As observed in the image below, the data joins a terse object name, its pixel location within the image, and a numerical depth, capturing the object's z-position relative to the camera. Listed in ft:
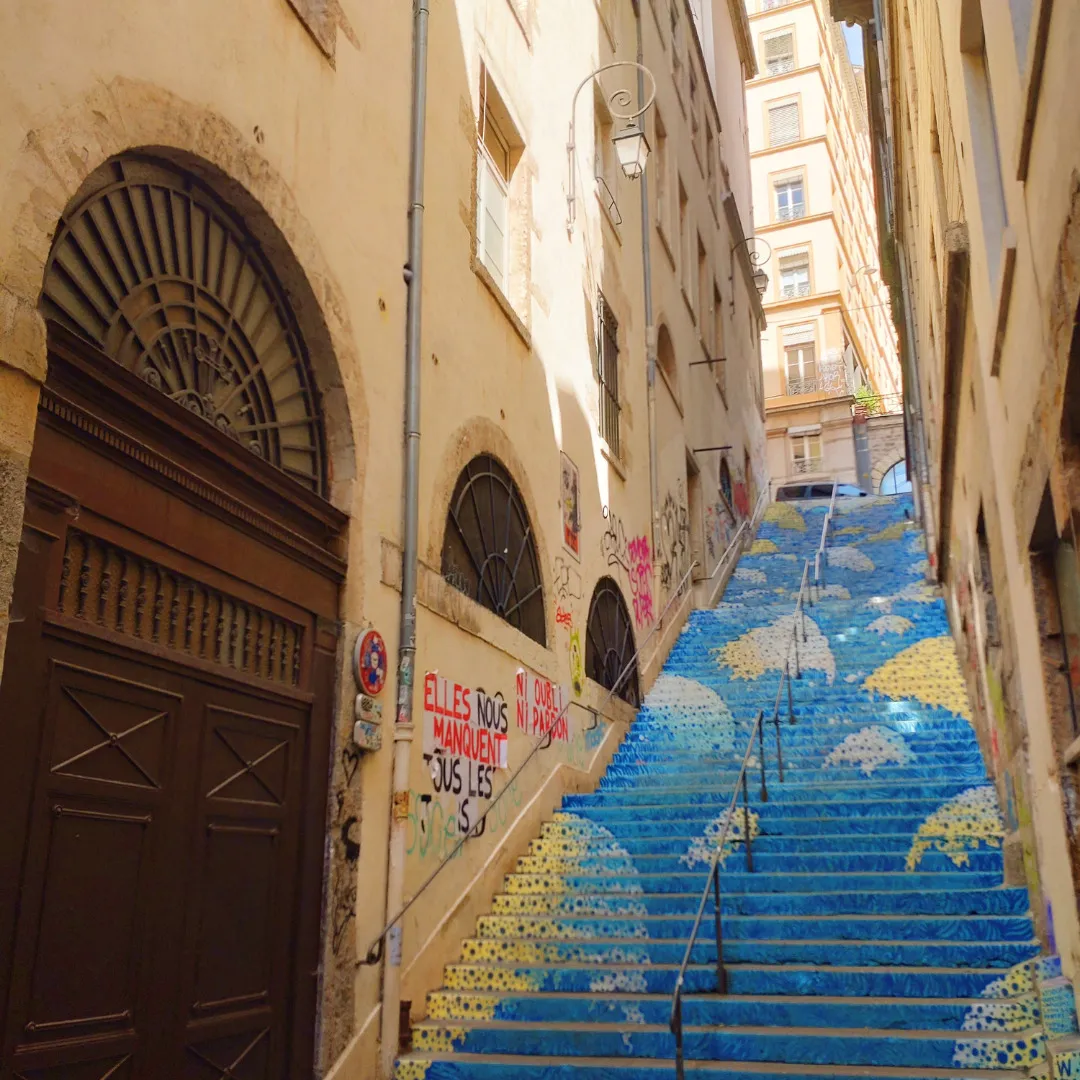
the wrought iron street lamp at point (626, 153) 39.27
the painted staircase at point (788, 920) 19.88
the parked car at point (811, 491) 91.04
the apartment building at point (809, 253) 115.34
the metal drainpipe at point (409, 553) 21.81
